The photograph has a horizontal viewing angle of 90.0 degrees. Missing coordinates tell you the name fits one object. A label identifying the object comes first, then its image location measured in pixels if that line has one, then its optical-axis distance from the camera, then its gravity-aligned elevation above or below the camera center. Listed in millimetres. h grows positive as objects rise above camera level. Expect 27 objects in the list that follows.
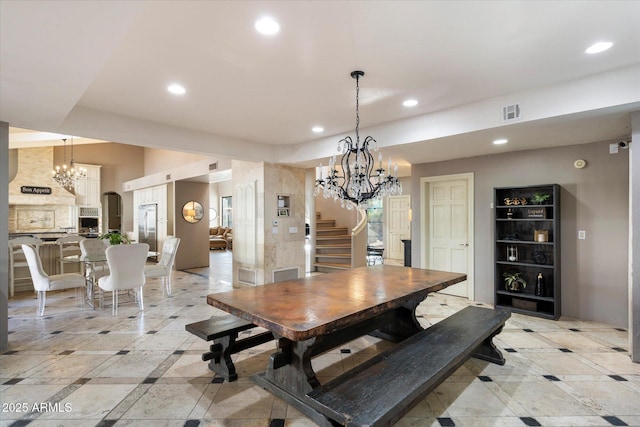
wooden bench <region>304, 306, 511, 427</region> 1603 -963
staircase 7434 -845
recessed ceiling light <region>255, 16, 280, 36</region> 2061 +1272
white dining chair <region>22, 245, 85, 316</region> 4324 -850
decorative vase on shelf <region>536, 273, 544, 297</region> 4426 -983
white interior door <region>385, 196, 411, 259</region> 9672 -252
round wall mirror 8328 +154
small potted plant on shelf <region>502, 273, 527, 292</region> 4656 -966
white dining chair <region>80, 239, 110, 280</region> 4999 -574
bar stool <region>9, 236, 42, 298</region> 5492 -657
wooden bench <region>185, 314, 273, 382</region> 2656 -1055
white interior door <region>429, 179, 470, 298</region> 5305 -200
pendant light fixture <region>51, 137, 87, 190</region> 9508 +1346
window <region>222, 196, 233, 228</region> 15305 +315
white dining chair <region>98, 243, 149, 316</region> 4273 -701
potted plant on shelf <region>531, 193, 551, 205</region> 4375 +247
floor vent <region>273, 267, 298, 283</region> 5762 -1040
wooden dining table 1999 -631
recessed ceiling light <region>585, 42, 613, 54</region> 2340 +1257
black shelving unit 4285 -433
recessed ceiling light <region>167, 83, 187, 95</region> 3090 +1274
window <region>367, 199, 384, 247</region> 10859 -212
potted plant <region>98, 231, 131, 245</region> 5152 -349
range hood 9258 +1096
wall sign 9301 +859
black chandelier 3105 +311
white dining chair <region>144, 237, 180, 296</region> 5348 -825
